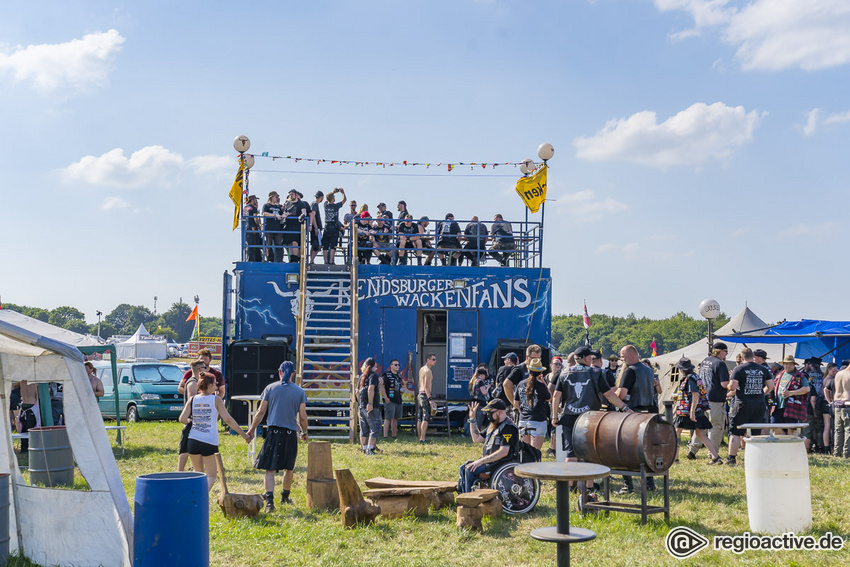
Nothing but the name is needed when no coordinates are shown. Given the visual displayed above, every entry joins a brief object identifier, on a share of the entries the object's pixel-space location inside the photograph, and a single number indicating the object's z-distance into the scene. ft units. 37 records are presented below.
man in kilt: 28.91
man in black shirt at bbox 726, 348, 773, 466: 39.14
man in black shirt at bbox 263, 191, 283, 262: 58.06
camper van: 63.93
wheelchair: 27.76
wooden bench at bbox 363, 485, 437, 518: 27.43
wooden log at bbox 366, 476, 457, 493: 28.84
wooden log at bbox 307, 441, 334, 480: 29.50
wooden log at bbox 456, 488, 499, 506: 25.57
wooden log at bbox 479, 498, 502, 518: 26.84
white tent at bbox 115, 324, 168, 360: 181.68
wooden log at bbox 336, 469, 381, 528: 26.14
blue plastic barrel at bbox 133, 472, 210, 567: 17.90
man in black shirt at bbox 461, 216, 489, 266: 59.11
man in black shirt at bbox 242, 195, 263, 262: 58.65
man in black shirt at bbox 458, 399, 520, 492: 27.68
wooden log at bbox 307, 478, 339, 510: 28.94
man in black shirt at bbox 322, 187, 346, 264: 58.44
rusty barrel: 25.64
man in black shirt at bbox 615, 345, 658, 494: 32.19
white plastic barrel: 24.03
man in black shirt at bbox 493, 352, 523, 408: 37.27
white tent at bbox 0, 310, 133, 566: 20.44
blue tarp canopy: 52.47
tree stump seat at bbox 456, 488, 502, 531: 25.55
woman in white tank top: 27.99
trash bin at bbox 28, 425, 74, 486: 27.27
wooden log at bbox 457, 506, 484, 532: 25.55
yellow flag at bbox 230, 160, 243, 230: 60.00
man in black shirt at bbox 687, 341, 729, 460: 41.11
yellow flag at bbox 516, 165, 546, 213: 60.08
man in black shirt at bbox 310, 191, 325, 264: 58.80
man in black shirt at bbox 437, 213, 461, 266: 59.46
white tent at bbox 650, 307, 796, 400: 67.44
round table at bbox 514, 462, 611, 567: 20.12
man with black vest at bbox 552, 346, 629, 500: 31.07
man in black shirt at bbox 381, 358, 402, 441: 49.80
